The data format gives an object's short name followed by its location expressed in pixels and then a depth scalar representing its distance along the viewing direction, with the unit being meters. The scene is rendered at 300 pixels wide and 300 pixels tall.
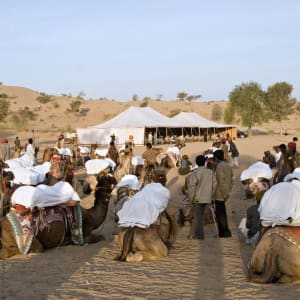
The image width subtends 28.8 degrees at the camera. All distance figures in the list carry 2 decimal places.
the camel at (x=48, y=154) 16.69
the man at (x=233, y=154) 23.14
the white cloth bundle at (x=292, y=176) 8.64
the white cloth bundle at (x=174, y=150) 24.90
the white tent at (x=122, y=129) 44.28
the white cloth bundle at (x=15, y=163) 14.06
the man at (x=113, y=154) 20.41
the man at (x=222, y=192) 10.20
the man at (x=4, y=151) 20.87
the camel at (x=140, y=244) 8.02
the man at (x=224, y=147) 22.73
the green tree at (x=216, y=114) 88.81
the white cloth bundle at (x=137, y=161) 20.45
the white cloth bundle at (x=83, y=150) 26.86
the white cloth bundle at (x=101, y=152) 20.66
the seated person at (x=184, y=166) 21.88
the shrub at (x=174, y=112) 79.61
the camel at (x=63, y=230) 8.32
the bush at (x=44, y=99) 89.50
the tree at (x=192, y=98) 103.06
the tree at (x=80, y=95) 95.15
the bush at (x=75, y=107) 82.31
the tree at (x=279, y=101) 66.50
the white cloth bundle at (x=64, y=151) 21.22
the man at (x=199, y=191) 9.95
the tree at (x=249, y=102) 63.12
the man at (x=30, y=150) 19.15
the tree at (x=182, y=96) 103.06
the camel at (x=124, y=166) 16.45
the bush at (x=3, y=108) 50.48
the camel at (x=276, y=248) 6.75
